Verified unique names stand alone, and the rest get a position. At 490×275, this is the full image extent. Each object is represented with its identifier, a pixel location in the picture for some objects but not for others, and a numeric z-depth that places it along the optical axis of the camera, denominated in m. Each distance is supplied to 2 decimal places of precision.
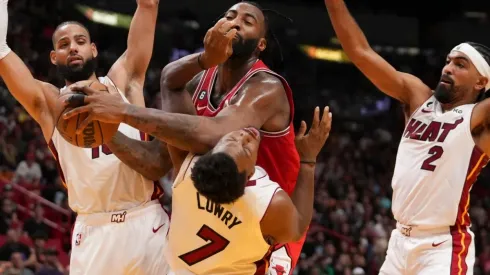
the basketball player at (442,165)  5.59
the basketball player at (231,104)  4.21
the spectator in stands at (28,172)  12.68
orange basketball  4.21
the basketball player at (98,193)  5.44
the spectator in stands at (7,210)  11.66
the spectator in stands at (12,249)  10.34
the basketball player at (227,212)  4.00
